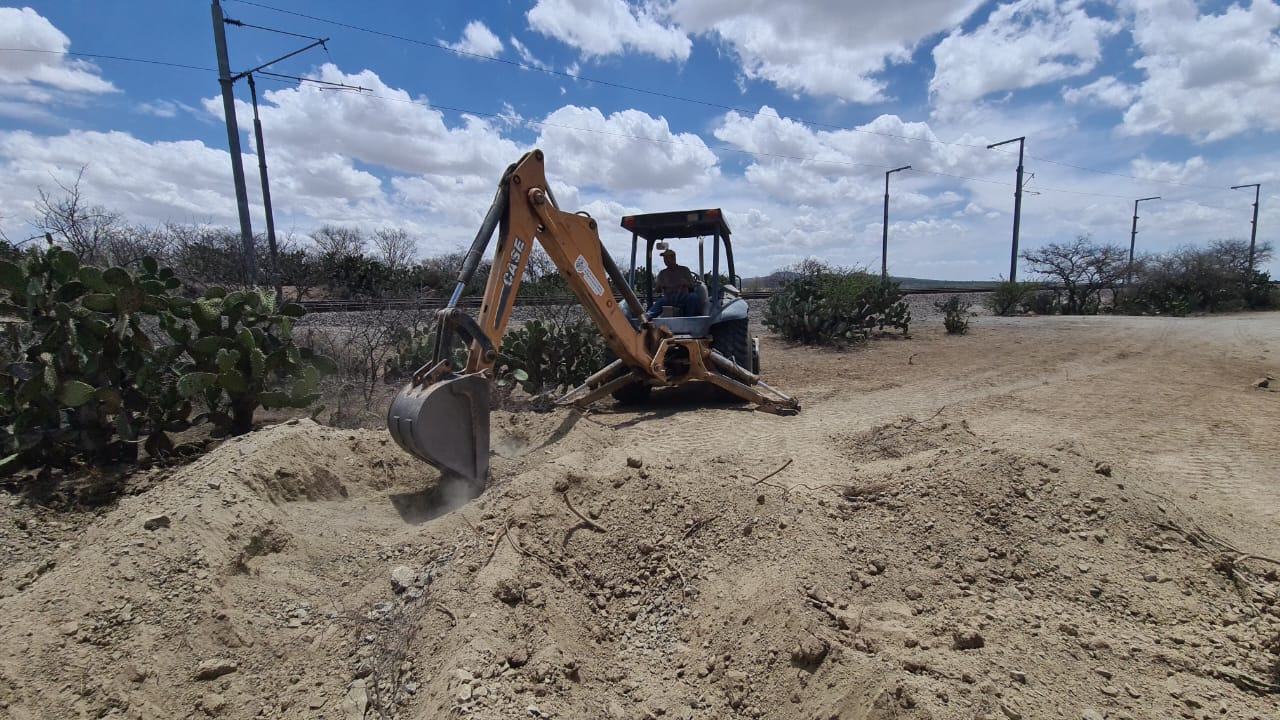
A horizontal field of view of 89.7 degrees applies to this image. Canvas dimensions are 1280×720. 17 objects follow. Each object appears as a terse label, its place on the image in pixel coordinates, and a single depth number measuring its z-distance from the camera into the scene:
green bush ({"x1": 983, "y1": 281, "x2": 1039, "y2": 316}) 23.22
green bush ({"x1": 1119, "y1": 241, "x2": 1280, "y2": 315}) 24.70
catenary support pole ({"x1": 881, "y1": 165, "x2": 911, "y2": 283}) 26.64
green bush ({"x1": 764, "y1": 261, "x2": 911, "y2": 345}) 14.34
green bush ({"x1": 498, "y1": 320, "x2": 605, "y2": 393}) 8.20
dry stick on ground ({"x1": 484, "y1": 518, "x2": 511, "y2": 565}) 3.16
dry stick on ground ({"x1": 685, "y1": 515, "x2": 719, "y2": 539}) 3.49
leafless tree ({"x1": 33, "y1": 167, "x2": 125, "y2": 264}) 6.80
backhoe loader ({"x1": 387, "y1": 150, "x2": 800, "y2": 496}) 4.13
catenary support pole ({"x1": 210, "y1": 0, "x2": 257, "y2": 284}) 10.26
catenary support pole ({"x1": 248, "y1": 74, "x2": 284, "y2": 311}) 11.04
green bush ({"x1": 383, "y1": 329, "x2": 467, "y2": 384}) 7.45
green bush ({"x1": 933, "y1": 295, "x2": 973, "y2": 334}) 16.36
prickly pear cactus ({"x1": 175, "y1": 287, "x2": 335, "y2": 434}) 4.82
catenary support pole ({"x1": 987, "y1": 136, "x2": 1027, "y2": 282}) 26.26
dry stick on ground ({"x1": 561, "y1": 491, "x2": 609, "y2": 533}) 3.57
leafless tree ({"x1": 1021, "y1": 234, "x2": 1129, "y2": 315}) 24.55
